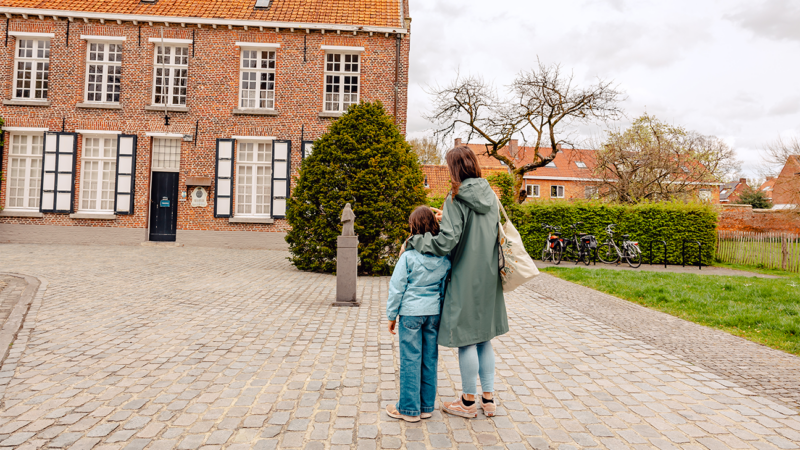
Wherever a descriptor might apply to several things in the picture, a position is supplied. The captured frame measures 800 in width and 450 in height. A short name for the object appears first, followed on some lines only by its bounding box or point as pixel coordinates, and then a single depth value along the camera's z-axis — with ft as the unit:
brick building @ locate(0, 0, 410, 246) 54.49
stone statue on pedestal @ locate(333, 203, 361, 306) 23.29
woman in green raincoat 9.66
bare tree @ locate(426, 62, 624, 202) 69.15
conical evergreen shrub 32.65
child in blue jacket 9.77
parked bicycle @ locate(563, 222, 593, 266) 48.00
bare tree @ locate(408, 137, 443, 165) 127.54
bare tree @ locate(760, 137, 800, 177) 73.53
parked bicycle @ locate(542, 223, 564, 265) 47.57
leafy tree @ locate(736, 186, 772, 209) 124.57
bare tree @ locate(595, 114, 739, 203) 80.94
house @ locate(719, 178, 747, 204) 173.36
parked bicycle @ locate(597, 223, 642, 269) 47.91
